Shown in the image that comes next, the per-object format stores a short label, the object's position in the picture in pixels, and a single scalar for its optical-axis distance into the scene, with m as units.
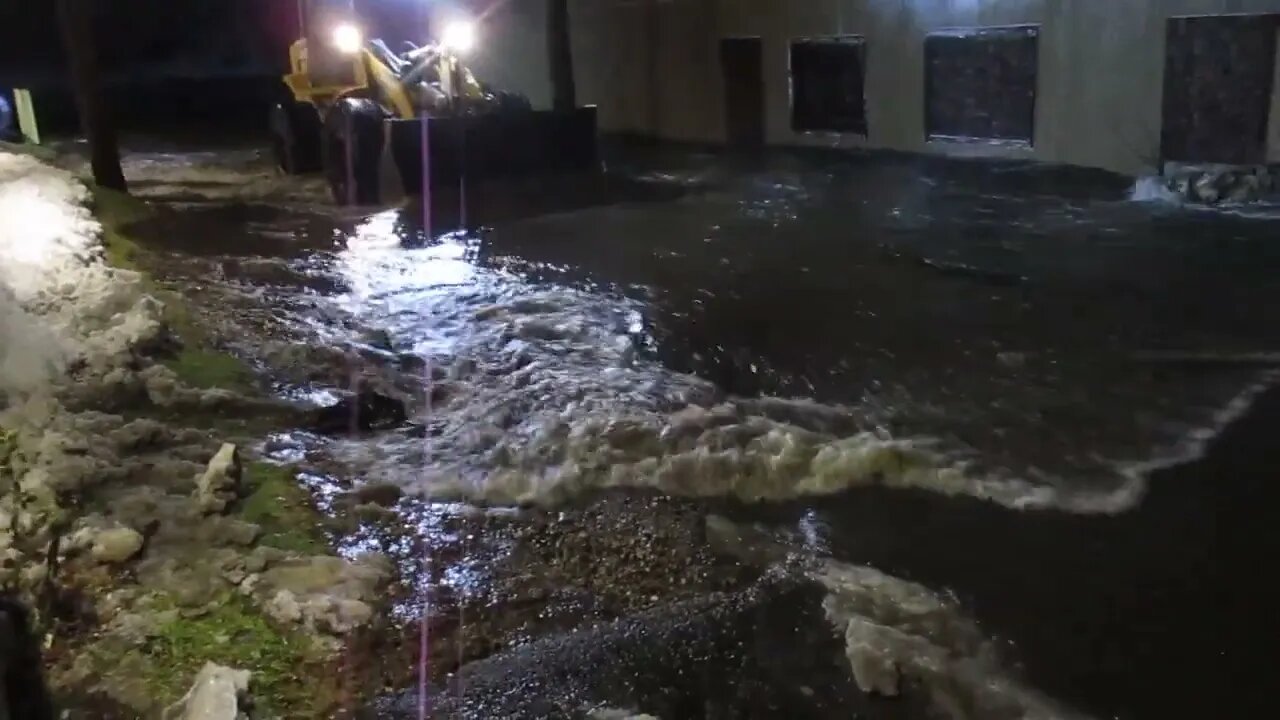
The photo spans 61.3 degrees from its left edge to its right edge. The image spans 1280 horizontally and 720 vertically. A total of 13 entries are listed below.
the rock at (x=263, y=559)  4.26
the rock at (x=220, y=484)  4.73
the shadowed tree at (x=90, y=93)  11.45
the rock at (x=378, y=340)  7.33
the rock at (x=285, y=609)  3.91
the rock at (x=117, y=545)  4.27
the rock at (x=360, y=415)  5.82
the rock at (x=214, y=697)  3.25
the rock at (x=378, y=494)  4.95
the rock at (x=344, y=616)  3.87
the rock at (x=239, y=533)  4.48
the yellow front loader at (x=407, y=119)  12.53
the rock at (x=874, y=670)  3.54
